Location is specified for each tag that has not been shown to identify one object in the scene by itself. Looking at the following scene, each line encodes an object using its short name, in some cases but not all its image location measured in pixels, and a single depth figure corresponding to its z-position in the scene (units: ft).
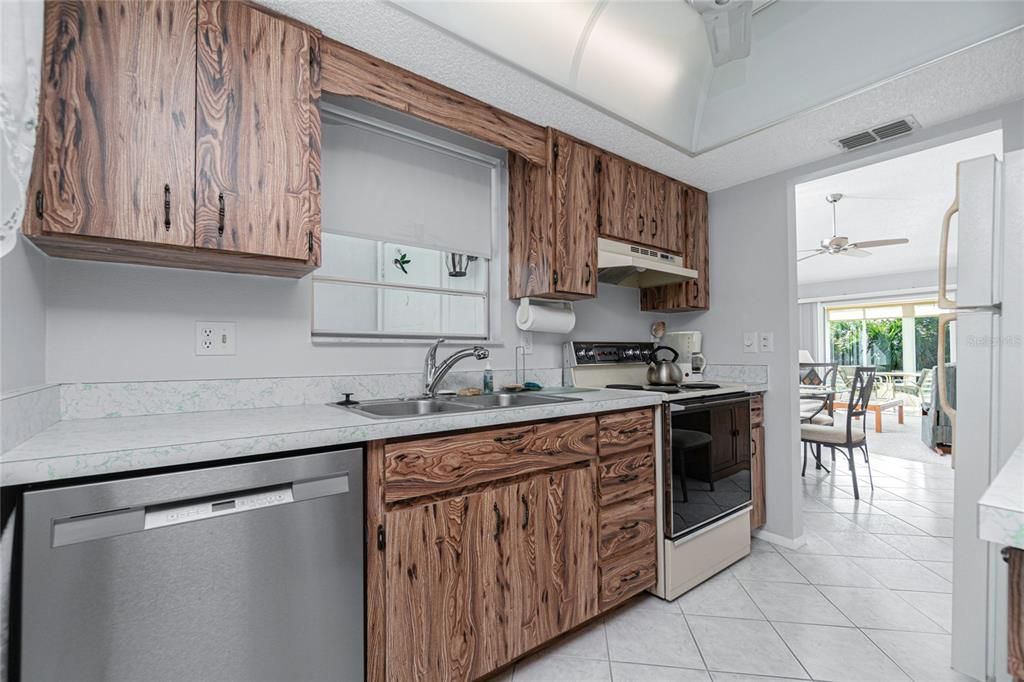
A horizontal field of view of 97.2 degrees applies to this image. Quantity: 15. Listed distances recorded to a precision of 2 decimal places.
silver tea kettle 8.98
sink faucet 6.48
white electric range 7.15
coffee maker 10.02
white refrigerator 4.91
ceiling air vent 7.38
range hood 8.10
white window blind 6.47
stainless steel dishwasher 3.02
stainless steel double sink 6.02
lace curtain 2.05
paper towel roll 7.85
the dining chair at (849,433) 11.78
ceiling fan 15.09
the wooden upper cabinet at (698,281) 9.98
